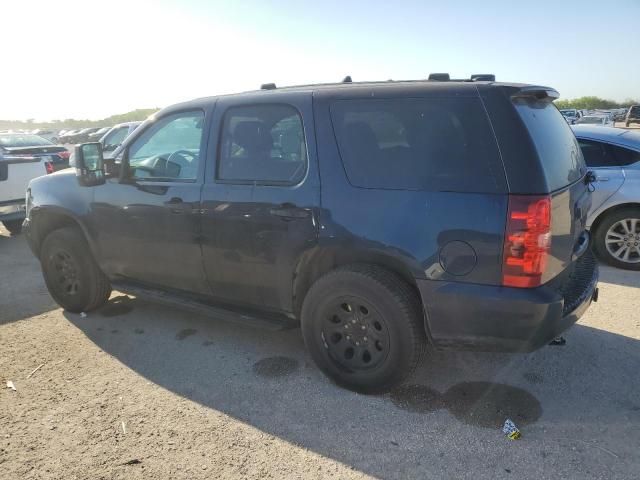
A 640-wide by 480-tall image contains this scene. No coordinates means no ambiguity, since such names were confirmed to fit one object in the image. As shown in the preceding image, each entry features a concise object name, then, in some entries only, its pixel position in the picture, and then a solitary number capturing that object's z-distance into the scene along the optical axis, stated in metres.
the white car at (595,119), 22.97
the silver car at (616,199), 5.37
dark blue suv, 2.52
